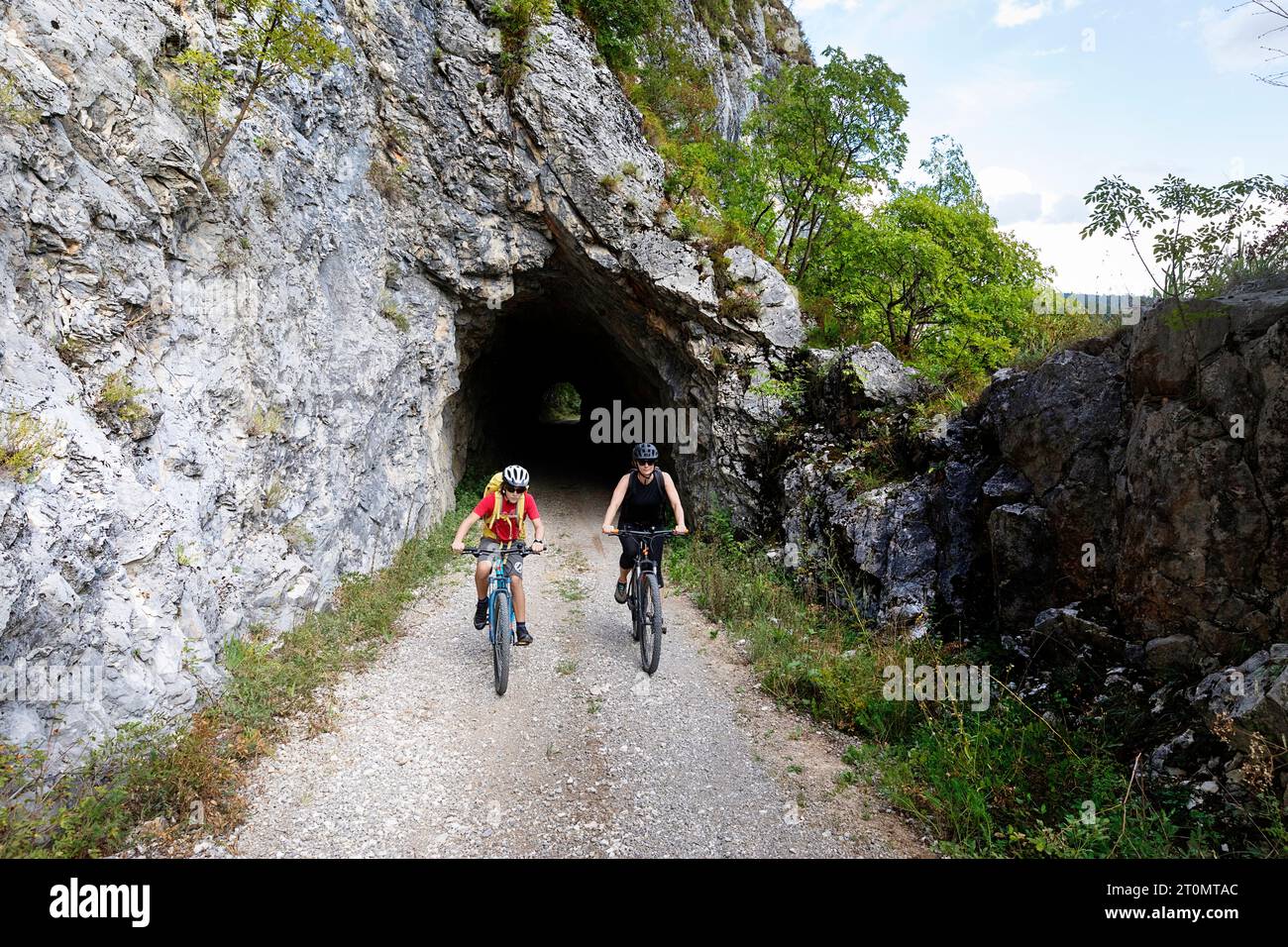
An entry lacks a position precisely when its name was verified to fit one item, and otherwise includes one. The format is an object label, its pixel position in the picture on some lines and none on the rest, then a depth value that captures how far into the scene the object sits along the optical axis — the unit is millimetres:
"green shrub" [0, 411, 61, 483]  4312
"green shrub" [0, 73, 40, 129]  4941
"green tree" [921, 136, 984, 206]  15766
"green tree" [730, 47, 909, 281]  12617
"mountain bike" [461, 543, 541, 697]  6418
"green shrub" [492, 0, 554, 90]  12258
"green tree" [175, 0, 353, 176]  6652
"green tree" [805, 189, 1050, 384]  11070
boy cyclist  6887
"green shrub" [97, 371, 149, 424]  5402
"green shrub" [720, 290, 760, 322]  12391
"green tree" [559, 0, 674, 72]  14273
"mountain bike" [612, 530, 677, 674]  6988
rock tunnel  14102
